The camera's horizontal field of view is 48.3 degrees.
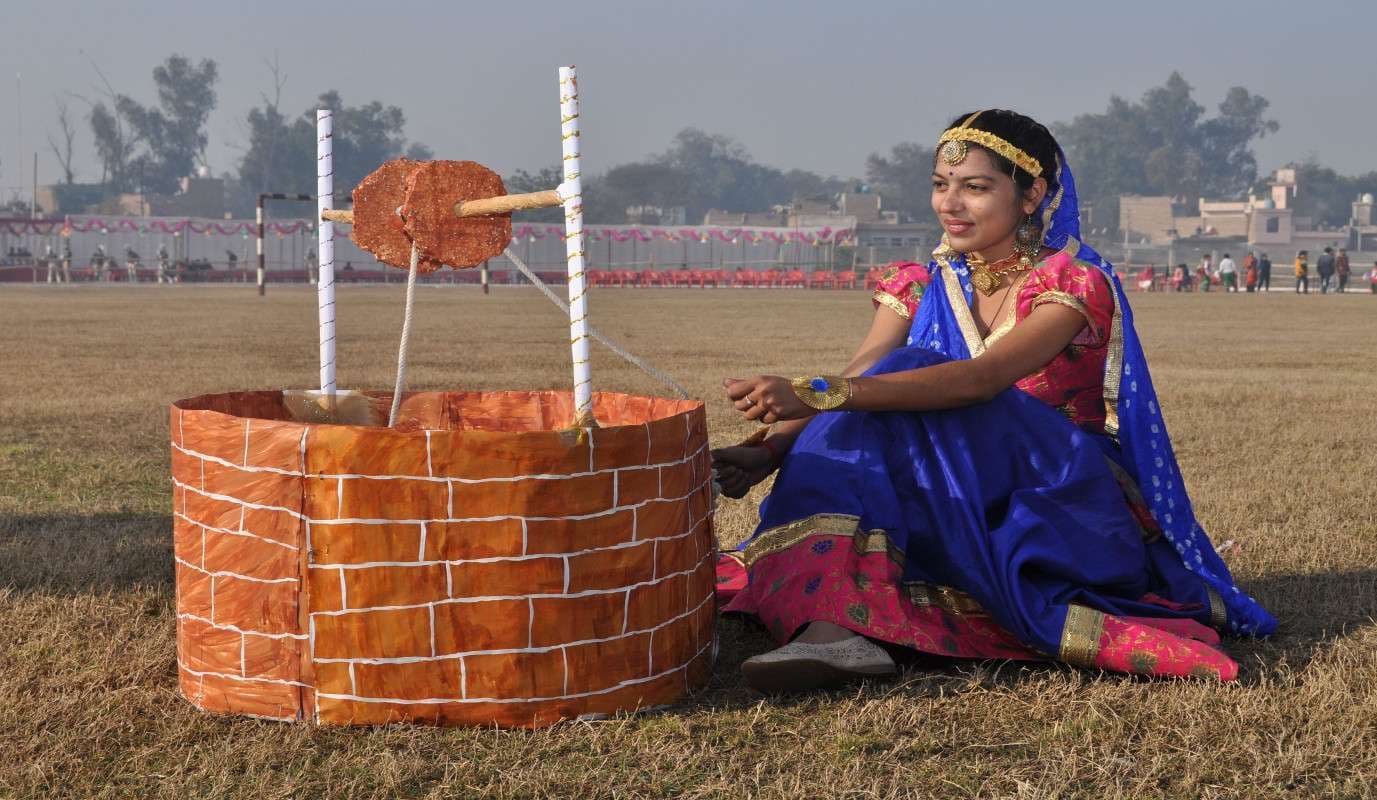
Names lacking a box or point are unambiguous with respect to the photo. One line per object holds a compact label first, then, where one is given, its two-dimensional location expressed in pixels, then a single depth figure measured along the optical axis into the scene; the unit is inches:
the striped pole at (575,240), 95.8
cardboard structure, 94.4
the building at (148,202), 3823.8
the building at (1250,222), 4020.7
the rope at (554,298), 108.3
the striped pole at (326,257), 120.5
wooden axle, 101.1
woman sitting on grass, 108.9
